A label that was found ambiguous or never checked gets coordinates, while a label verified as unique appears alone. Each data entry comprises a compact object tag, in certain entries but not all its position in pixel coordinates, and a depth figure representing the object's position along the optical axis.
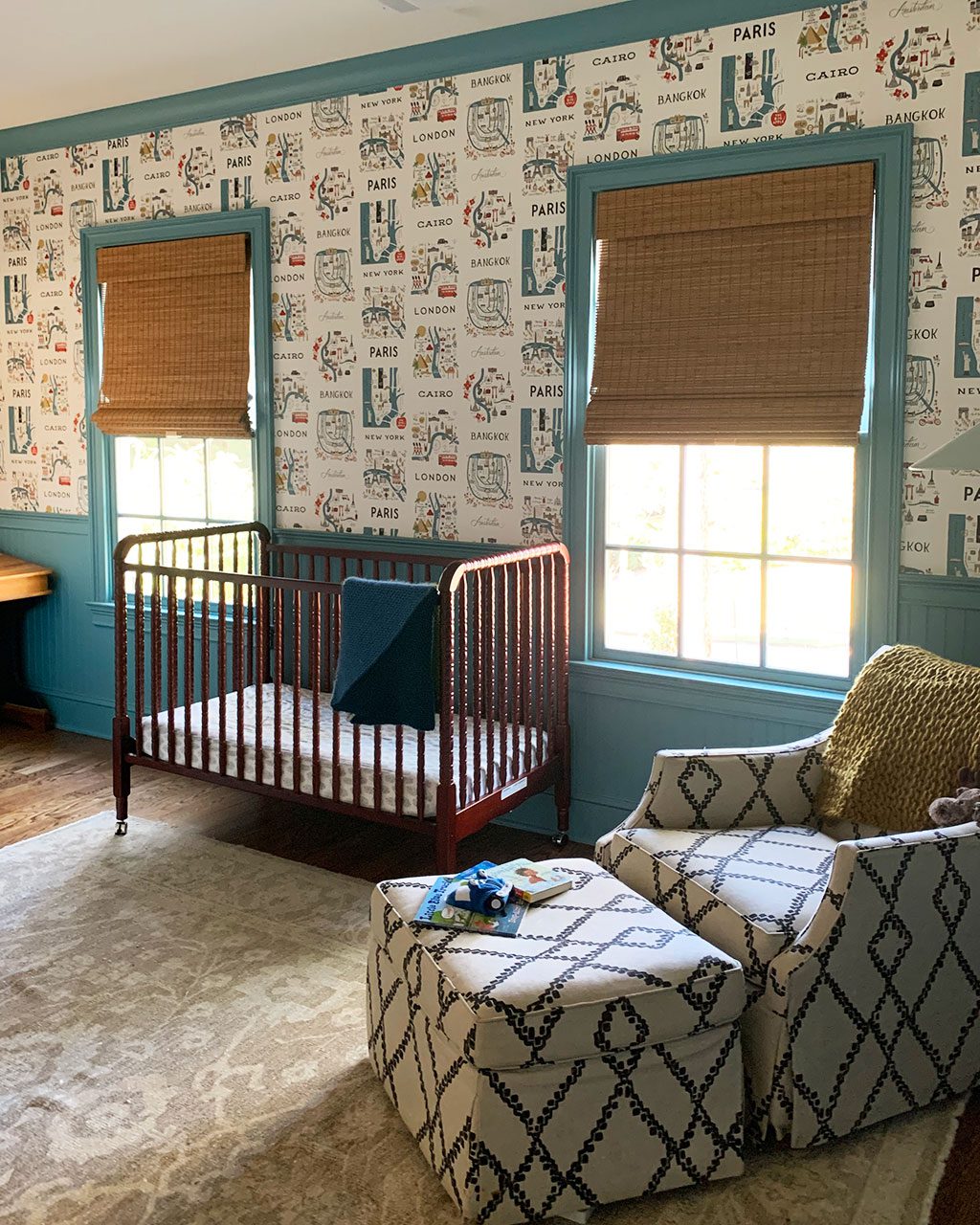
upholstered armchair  2.04
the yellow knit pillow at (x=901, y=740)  2.42
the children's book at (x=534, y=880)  2.22
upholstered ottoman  1.88
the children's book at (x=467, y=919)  2.10
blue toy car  2.14
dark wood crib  3.16
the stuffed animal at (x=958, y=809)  2.21
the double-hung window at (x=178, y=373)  4.21
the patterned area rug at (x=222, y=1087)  1.97
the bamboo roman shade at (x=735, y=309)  3.05
